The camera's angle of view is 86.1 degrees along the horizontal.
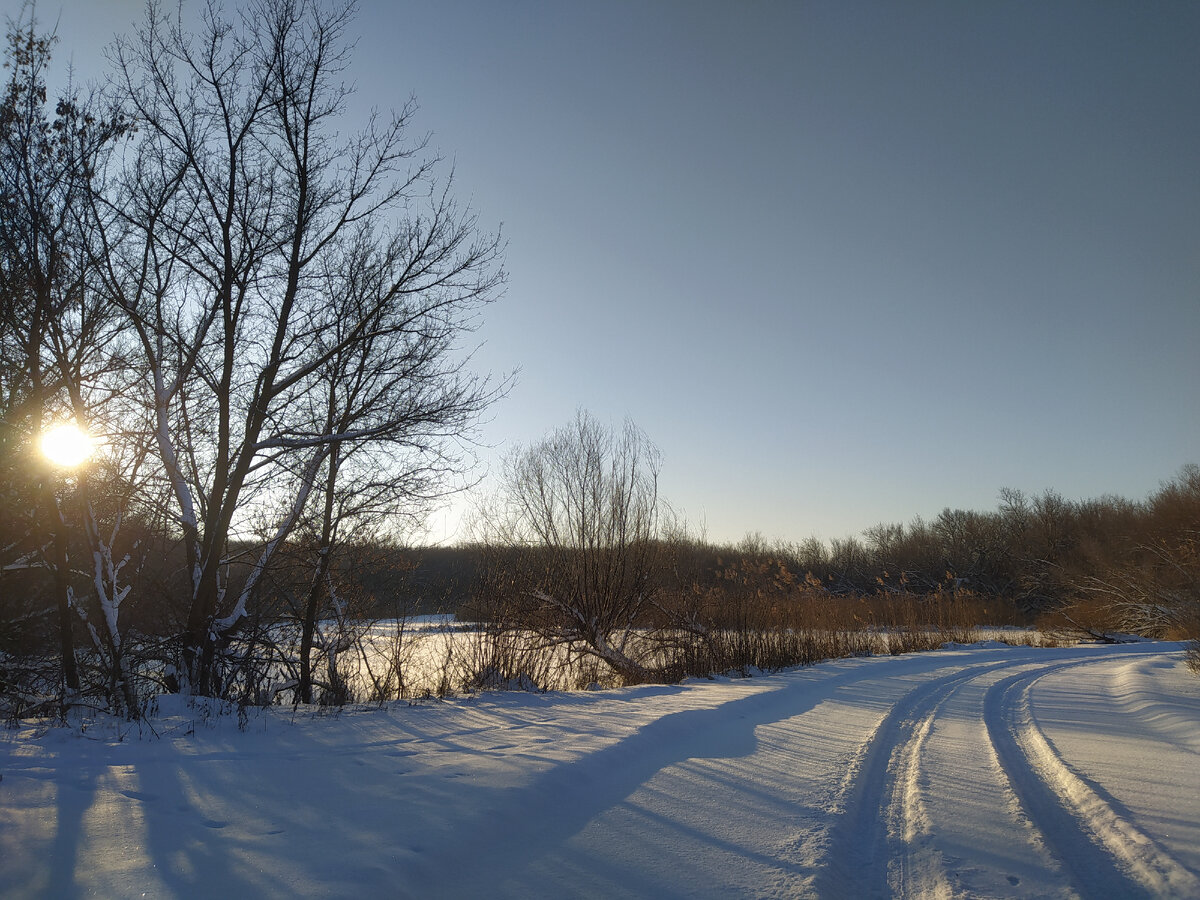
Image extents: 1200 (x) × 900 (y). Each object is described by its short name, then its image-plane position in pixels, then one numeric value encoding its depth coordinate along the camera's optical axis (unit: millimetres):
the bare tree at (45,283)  7082
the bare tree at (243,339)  8141
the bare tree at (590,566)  13289
